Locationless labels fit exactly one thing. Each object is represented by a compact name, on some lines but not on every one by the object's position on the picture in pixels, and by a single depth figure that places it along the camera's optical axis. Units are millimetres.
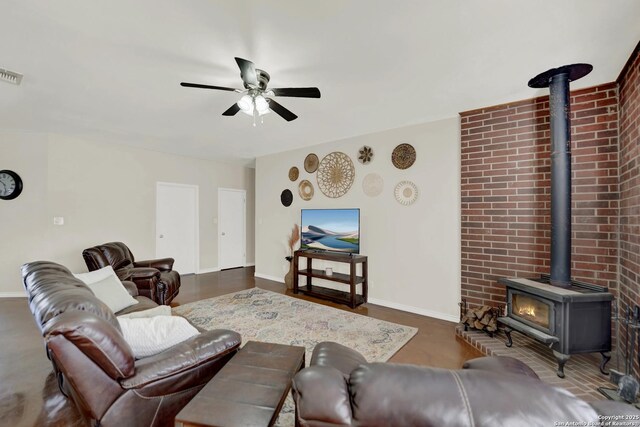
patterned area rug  2732
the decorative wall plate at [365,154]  4066
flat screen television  4070
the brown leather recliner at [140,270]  3301
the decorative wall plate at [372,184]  3994
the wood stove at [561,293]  2066
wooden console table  3790
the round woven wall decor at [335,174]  4340
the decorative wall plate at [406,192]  3656
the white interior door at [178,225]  5383
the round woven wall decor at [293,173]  5055
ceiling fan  2038
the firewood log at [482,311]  2846
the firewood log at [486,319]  2797
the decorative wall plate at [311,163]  4766
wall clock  4090
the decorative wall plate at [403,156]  3666
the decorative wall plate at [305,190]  4859
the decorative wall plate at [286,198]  5165
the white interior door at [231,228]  6297
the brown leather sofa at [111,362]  1119
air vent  2330
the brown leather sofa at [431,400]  678
